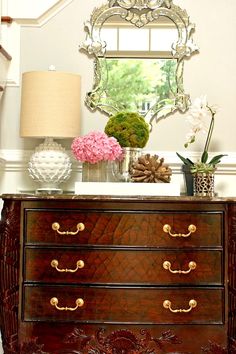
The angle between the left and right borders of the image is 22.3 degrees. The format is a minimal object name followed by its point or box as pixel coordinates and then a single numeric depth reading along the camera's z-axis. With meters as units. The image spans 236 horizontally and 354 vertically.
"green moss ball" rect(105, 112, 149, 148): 2.69
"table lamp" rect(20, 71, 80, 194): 2.66
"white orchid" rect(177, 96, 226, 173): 2.75
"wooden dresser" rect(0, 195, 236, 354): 2.34
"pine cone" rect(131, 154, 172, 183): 2.55
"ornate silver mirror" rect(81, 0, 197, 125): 2.94
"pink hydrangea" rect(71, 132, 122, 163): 2.56
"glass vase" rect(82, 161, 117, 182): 2.63
